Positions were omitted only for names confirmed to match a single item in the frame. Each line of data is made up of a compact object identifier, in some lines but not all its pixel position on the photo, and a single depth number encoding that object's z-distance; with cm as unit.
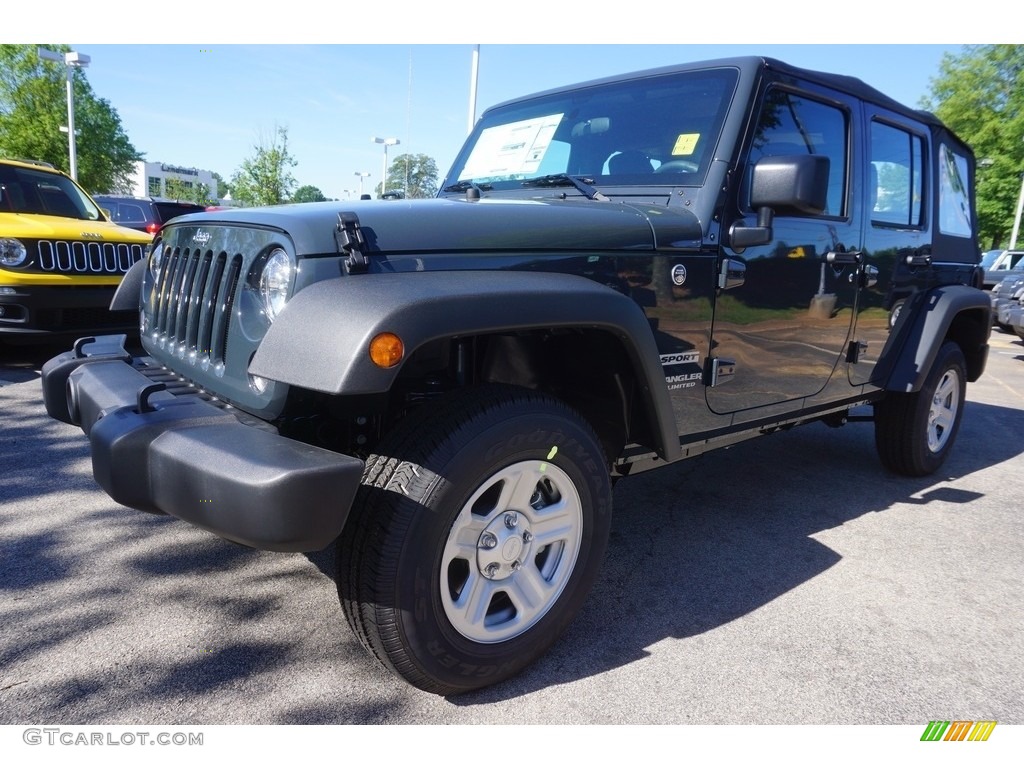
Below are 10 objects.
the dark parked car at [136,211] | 1173
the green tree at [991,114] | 2752
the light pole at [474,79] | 1005
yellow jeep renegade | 549
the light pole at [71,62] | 1882
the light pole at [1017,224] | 2694
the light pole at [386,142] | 1978
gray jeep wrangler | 174
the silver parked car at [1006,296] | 1151
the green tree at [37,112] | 3117
